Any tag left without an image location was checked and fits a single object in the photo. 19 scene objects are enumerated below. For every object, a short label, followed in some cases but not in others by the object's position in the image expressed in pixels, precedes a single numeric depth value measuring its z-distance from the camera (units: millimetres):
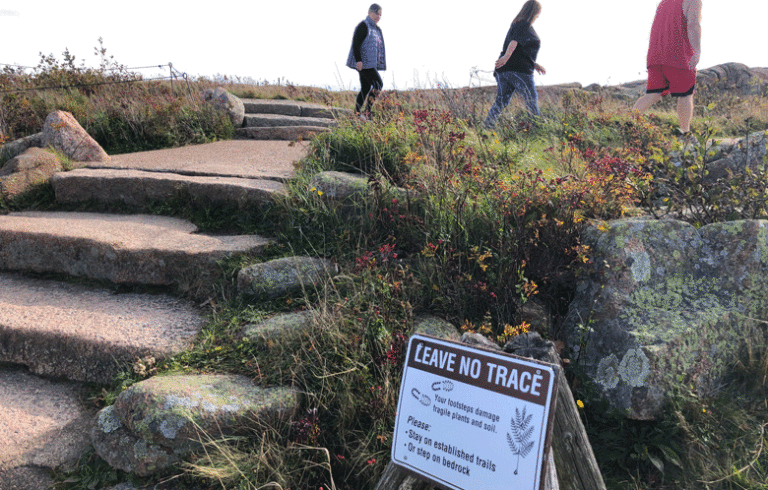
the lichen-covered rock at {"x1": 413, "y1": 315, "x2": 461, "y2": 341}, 3018
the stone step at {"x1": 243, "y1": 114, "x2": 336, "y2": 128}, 9422
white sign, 1652
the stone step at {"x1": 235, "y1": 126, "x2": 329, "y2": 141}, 8648
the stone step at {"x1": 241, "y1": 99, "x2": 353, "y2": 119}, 10492
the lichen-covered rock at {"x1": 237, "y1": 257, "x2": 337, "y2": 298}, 3562
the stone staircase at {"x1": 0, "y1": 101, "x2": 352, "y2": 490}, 3000
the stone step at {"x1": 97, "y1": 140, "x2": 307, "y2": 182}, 5383
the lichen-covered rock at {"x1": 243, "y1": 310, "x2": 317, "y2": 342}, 3076
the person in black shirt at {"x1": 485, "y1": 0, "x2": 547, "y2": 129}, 6504
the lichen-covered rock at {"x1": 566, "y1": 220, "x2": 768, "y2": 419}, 2789
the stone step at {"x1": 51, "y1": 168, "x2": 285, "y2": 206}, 4641
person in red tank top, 5605
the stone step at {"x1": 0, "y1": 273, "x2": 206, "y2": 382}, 3244
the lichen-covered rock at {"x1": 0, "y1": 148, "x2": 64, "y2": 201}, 5531
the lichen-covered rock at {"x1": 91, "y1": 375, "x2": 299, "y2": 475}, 2633
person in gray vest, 7258
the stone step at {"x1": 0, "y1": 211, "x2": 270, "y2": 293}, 3922
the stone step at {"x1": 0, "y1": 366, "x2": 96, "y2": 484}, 2725
